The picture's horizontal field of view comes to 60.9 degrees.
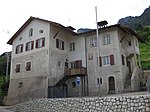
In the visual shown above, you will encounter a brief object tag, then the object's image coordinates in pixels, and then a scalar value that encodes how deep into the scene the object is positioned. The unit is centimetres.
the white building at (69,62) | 1803
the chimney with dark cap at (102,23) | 2099
